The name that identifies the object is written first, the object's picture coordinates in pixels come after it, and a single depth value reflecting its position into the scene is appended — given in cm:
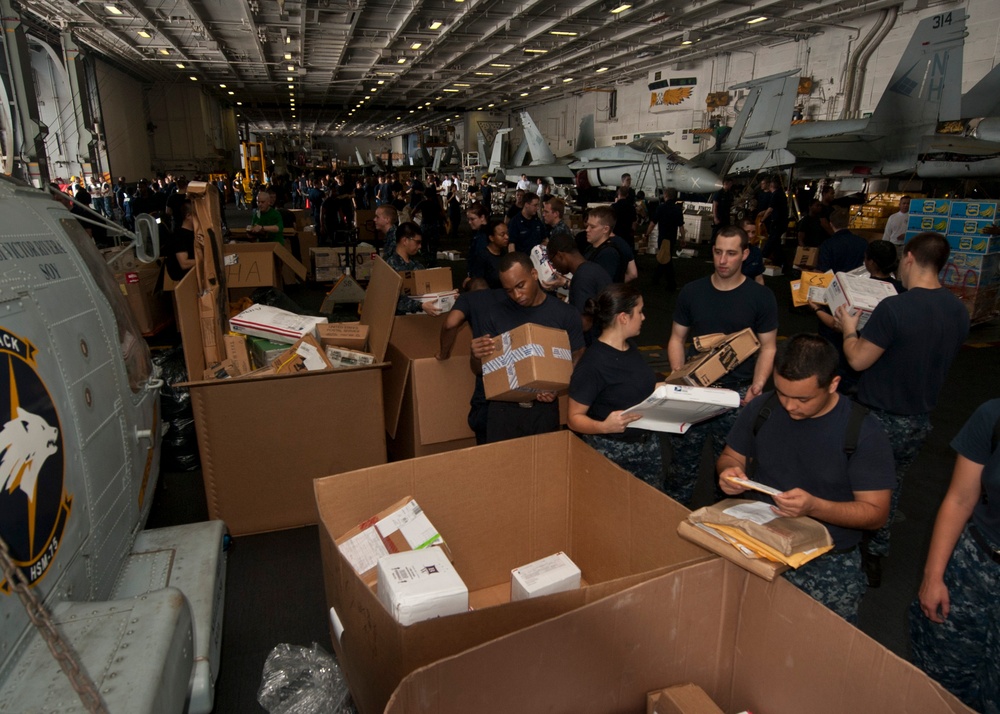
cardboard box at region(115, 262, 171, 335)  657
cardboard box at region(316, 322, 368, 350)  421
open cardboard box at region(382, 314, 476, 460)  393
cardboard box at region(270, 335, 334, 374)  373
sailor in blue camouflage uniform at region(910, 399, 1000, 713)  188
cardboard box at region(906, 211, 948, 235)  864
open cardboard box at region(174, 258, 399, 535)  348
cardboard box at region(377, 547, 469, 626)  161
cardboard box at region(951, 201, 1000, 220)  802
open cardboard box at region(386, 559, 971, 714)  125
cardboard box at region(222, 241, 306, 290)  717
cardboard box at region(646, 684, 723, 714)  151
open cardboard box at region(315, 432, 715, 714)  172
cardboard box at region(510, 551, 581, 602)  209
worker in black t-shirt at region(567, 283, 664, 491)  276
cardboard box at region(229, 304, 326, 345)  416
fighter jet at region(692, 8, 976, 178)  1302
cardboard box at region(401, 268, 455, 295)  521
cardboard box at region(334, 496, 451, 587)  211
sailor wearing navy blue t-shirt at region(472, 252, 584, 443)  320
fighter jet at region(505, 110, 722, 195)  1922
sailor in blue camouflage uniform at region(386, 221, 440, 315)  494
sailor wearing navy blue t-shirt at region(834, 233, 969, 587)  305
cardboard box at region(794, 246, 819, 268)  991
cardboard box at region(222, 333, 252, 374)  394
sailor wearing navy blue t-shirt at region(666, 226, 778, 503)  341
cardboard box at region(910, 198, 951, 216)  867
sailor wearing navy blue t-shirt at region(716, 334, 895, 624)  195
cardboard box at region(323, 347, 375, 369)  385
